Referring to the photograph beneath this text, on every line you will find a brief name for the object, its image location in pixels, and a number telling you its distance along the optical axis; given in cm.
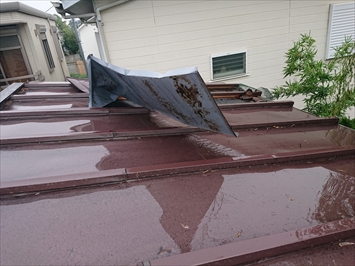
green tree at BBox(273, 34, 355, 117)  369
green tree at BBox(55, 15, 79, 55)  2248
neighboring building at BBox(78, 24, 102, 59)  1884
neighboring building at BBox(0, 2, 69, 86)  855
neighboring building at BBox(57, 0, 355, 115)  530
